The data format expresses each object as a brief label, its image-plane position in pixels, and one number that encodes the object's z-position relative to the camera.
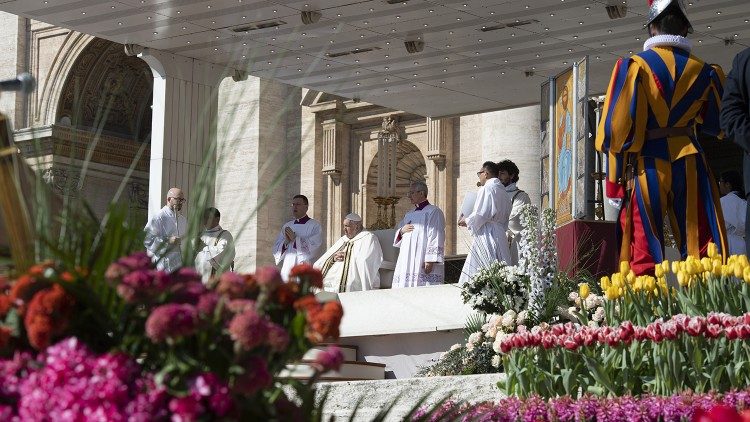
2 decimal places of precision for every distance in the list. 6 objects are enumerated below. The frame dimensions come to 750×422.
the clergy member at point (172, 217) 15.88
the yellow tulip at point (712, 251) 6.88
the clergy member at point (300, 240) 17.42
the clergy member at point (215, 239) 15.38
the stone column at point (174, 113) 18.55
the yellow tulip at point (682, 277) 6.78
